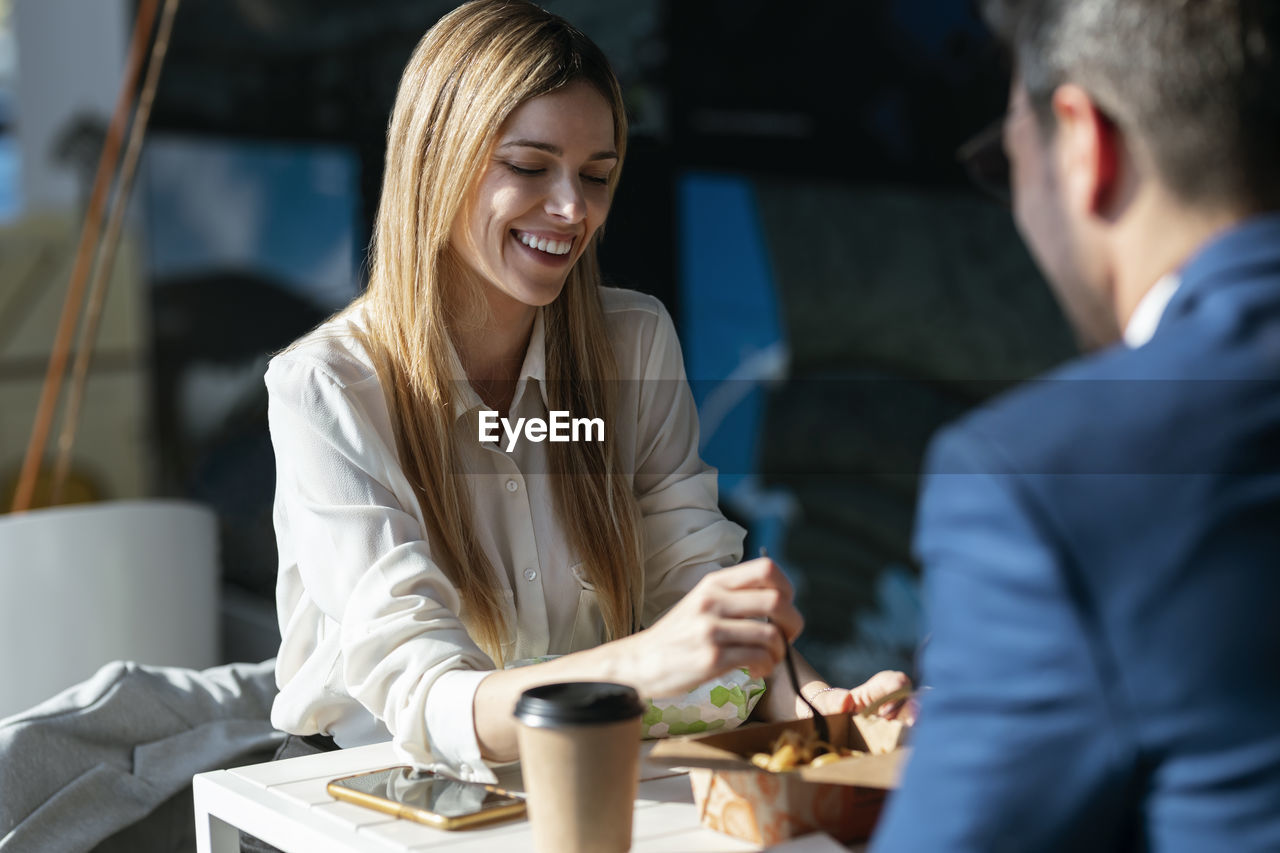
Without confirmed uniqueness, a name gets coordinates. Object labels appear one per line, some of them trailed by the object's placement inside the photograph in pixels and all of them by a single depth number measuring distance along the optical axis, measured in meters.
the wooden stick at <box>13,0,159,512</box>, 3.71
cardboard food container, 1.81
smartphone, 1.89
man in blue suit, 1.50
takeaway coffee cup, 1.77
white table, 1.85
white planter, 3.01
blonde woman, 2.09
